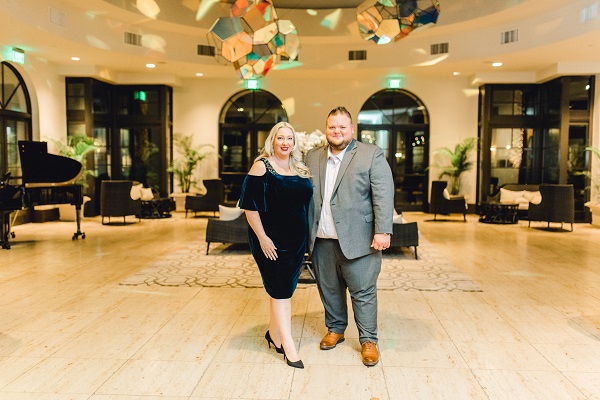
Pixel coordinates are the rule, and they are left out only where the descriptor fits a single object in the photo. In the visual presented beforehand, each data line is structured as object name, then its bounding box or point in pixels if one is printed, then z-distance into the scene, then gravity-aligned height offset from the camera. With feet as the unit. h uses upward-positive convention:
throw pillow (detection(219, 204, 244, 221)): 24.73 -2.31
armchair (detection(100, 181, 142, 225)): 35.47 -2.33
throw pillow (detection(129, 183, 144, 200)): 39.04 -2.13
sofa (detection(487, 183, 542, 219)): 40.14 -2.25
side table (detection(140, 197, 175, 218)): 40.57 -3.40
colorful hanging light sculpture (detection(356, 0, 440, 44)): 24.27 +6.90
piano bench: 36.94 -3.59
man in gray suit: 11.19 -1.10
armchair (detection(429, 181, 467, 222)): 40.01 -2.76
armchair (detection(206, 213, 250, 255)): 24.36 -3.05
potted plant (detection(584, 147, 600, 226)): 37.11 -1.42
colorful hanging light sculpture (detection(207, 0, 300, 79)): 23.88 +6.01
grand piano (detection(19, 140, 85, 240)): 26.58 -0.52
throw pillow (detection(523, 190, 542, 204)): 40.04 -2.26
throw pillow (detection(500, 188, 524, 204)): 40.60 -2.27
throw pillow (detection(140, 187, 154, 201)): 41.26 -2.38
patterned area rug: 18.94 -4.23
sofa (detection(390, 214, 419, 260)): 24.04 -3.15
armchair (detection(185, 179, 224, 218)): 40.86 -2.69
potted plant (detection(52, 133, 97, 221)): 38.50 +0.73
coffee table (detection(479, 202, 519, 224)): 38.45 -3.38
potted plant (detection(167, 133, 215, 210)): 46.34 +0.17
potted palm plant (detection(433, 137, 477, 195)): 44.16 +0.25
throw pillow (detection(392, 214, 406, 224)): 24.40 -2.50
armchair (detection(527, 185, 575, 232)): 34.17 -2.37
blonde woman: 10.57 -1.03
